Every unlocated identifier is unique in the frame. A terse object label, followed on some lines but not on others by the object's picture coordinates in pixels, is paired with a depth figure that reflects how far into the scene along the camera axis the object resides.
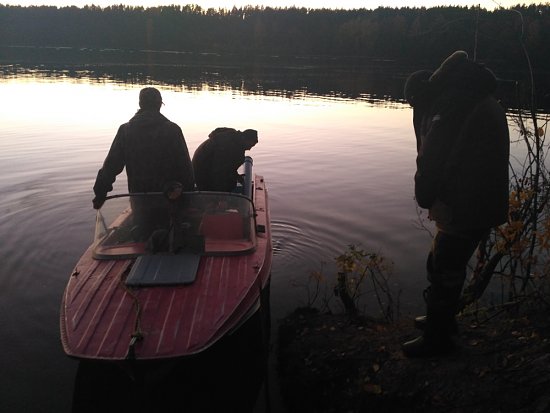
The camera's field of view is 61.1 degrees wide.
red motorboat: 3.61
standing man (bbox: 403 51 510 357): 2.89
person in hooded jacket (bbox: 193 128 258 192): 6.30
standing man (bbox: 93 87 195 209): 5.16
